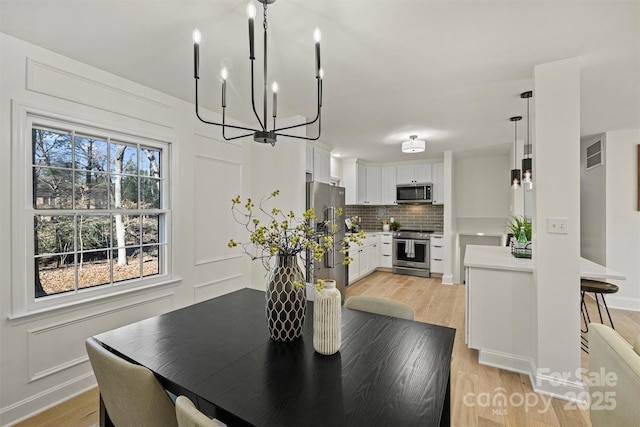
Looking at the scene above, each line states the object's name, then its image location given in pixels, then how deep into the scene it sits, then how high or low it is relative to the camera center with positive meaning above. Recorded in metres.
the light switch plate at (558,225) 2.08 -0.11
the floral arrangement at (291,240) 1.28 -0.13
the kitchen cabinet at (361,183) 6.06 +0.60
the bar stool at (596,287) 2.42 -0.64
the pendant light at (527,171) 2.96 +0.40
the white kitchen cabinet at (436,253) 5.66 -0.82
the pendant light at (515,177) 3.45 +0.39
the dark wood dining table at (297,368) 0.91 -0.61
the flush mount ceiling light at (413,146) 3.95 +0.88
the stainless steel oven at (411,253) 5.77 -0.84
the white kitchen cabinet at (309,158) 3.95 +0.71
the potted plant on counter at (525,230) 2.84 -0.19
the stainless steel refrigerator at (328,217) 3.51 -0.08
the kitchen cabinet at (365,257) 5.21 -0.90
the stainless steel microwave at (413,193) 5.87 +0.36
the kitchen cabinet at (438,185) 5.83 +0.51
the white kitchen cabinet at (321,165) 4.16 +0.68
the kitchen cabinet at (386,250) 6.17 -0.82
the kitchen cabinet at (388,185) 6.34 +0.55
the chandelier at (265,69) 1.15 +0.64
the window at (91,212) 2.00 +0.00
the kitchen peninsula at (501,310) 2.41 -0.85
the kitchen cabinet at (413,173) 5.98 +0.77
